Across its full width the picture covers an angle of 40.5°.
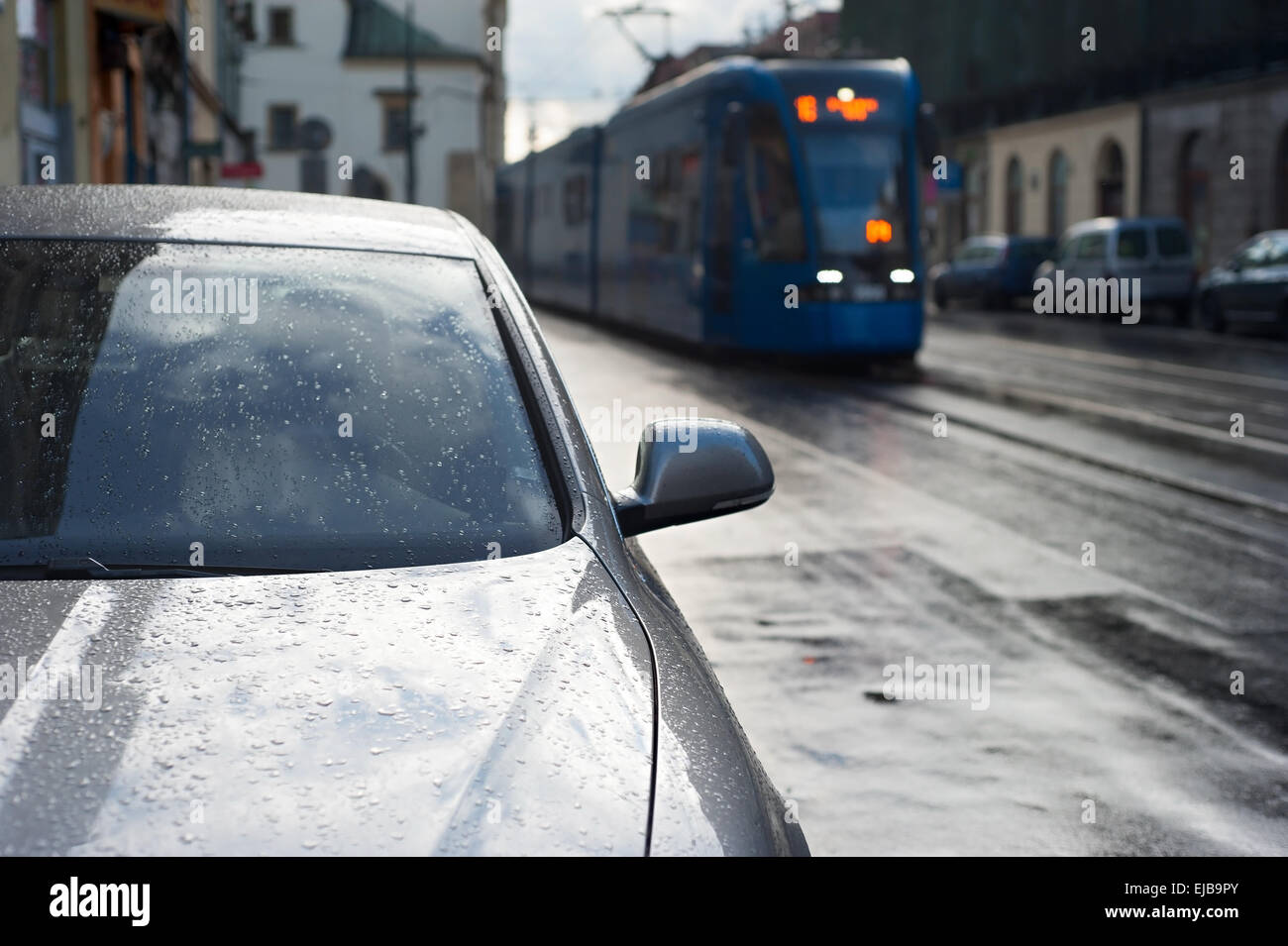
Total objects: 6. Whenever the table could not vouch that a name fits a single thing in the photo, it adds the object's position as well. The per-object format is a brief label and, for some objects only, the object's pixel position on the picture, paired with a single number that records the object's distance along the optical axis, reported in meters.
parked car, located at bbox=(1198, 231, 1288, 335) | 25.66
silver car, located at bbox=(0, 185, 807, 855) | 1.77
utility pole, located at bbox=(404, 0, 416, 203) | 51.39
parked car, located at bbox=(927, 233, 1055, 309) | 37.94
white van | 31.59
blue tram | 17.83
